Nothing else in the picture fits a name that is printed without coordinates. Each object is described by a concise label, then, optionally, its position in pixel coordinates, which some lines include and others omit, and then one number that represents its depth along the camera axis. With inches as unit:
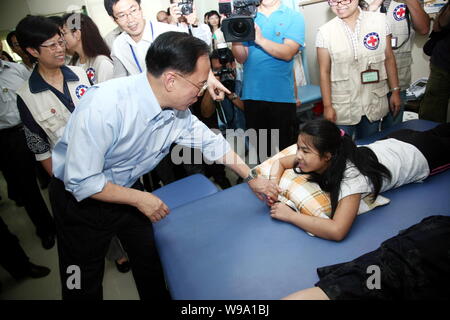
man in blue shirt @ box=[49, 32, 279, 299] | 37.8
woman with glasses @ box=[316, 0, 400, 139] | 69.7
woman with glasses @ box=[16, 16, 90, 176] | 55.8
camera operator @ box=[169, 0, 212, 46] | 78.6
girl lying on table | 48.7
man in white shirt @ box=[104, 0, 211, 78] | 66.4
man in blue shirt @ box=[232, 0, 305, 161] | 73.5
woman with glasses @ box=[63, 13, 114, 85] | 75.9
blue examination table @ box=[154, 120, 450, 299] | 42.6
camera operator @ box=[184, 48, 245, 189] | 87.4
